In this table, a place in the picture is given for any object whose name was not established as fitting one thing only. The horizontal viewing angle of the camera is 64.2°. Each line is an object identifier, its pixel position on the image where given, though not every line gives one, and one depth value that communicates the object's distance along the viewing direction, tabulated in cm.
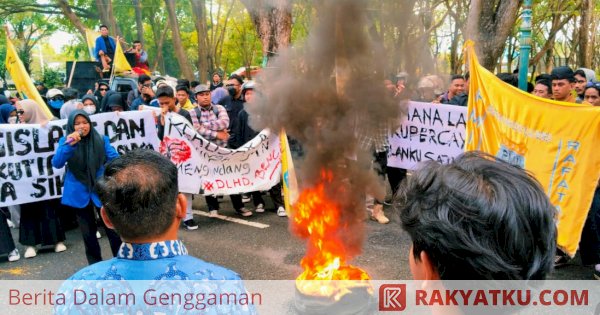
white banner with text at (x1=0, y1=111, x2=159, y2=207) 556
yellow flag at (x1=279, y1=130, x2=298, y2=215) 602
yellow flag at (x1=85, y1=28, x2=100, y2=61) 1580
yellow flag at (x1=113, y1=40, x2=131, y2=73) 1221
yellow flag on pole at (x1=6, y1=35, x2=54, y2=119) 739
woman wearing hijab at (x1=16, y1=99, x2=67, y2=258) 563
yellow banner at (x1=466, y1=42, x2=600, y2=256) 408
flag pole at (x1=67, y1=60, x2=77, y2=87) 1315
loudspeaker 1320
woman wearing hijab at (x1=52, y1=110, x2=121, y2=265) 453
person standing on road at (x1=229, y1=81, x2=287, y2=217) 714
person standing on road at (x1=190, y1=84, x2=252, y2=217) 677
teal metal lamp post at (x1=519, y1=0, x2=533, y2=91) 603
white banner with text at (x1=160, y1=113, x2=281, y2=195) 657
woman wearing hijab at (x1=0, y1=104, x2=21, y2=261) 541
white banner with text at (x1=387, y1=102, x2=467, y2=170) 653
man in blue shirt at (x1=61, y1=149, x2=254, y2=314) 157
